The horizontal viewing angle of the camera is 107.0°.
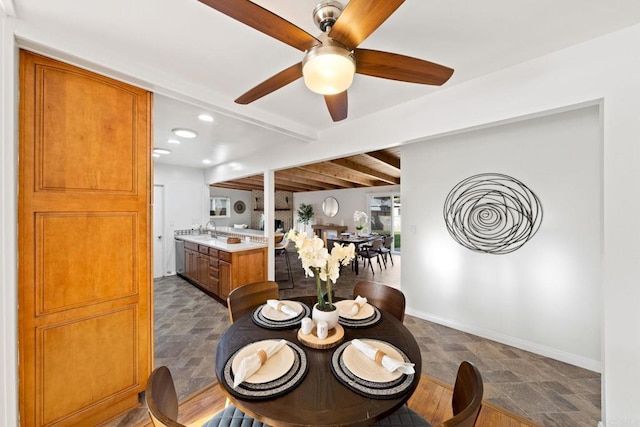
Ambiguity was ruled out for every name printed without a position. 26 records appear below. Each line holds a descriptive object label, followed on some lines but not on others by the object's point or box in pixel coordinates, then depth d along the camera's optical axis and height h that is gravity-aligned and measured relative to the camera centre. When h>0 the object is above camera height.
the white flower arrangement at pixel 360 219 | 7.24 -0.21
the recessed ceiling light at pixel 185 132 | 3.05 +1.05
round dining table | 0.82 -0.70
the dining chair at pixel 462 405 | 0.72 -0.68
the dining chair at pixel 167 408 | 0.71 -0.69
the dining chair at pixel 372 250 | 5.38 -0.87
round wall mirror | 8.67 +0.20
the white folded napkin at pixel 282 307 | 1.52 -0.63
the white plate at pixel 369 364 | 0.98 -0.67
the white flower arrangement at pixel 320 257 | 1.25 -0.24
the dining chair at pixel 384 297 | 1.83 -0.69
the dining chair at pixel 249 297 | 1.74 -0.67
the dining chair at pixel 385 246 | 5.79 -0.82
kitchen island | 3.60 -0.86
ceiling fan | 0.95 +0.81
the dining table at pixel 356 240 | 5.65 -0.67
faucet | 5.34 -0.41
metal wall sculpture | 2.42 +0.00
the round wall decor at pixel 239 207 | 8.30 +0.19
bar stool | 4.59 -0.66
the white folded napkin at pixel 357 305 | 1.53 -0.63
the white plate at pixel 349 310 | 1.51 -0.66
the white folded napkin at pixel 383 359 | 0.99 -0.64
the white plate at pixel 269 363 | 0.97 -0.67
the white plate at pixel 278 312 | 1.48 -0.65
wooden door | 1.39 -0.22
